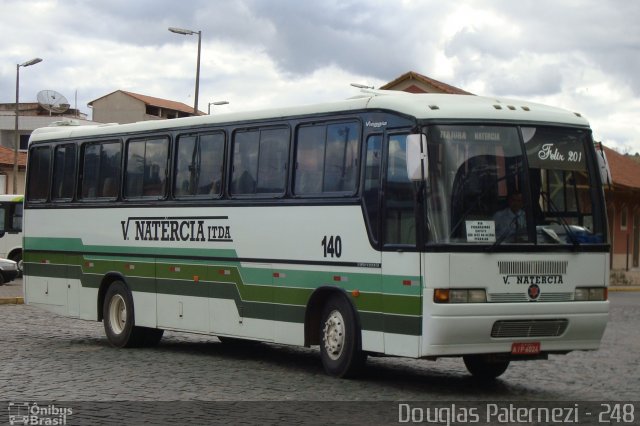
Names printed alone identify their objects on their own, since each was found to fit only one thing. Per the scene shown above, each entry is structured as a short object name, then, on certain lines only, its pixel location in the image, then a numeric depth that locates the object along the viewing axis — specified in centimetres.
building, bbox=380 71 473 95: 5692
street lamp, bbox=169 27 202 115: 4238
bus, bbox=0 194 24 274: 4103
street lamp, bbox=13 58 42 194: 5547
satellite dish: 6538
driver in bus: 1336
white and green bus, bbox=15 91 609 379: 1323
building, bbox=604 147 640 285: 5962
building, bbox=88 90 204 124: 10412
